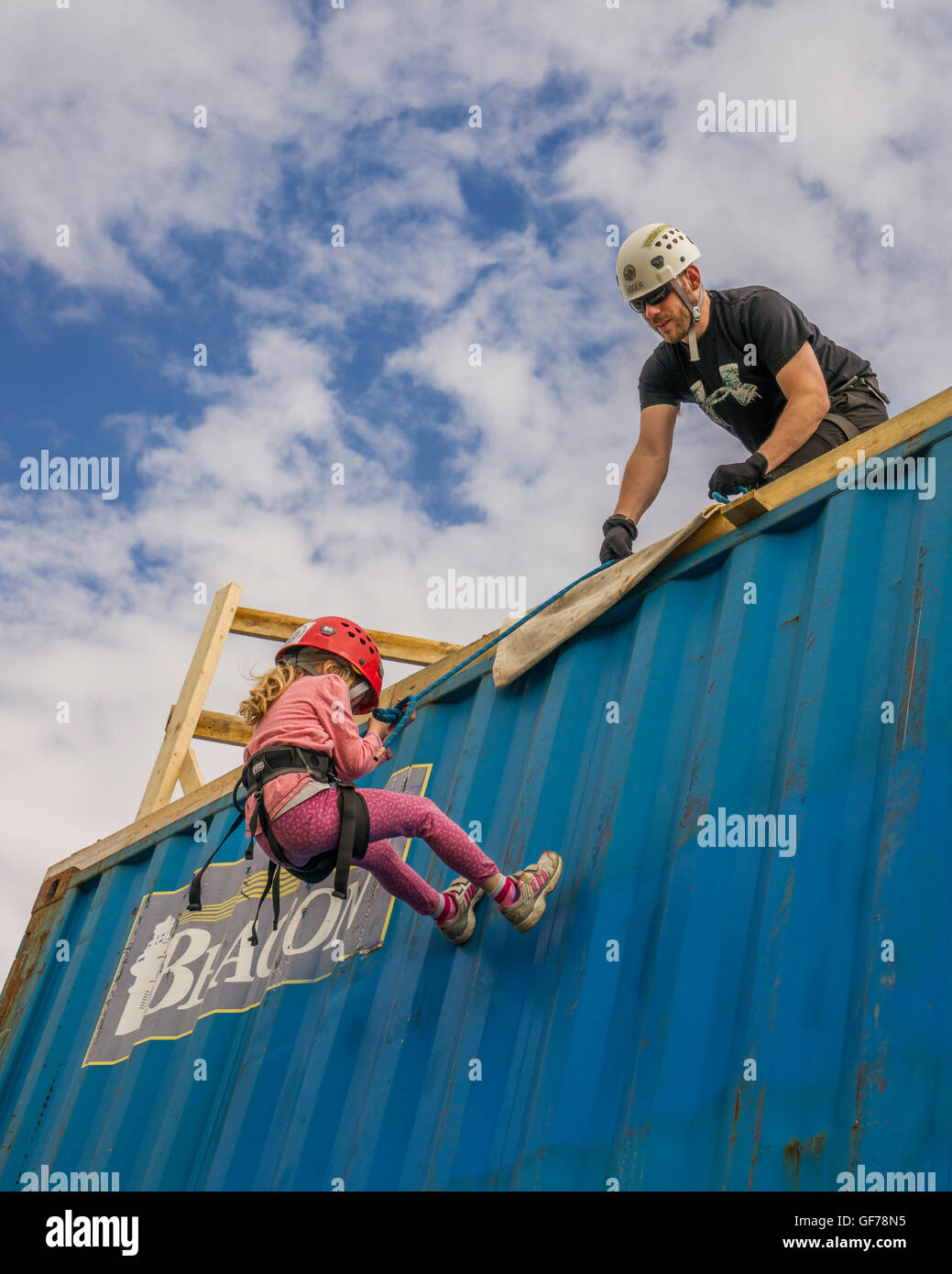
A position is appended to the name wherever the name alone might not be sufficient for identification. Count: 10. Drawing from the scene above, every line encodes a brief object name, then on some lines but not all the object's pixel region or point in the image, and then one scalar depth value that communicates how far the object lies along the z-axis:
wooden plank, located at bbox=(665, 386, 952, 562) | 3.82
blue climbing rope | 4.99
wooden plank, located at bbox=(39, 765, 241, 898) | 6.15
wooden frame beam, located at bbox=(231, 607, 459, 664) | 8.02
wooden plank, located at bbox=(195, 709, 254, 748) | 7.75
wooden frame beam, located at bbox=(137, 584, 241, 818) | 7.36
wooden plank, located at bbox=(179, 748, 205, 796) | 7.38
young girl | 3.99
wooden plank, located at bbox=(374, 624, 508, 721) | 5.36
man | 5.07
